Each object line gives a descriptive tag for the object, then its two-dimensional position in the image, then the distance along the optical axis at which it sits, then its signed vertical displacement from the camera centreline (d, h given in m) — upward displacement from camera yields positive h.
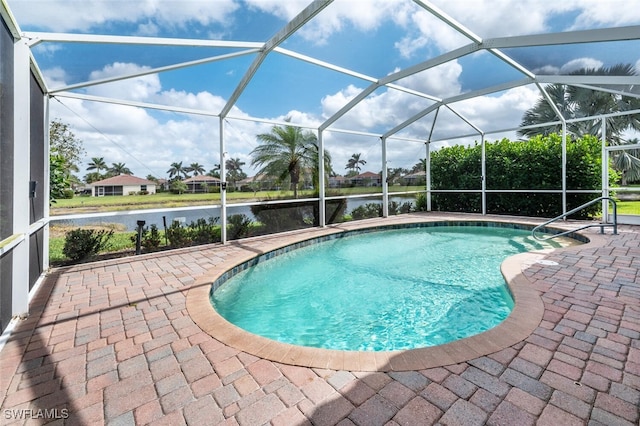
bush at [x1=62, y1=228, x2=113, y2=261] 5.42 -0.58
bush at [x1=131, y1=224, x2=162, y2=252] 6.26 -0.57
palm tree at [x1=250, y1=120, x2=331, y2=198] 8.25 +1.70
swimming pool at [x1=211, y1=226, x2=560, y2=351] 3.59 -1.32
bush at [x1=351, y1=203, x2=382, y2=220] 10.59 -0.01
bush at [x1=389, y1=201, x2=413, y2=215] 11.83 +0.15
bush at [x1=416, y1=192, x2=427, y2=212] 12.88 +0.38
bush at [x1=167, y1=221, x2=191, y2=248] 6.66 -0.54
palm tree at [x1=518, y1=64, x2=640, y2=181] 12.73 +4.59
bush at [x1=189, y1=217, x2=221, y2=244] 6.95 -0.47
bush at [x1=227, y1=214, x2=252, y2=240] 7.41 -0.37
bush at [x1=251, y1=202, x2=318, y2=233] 8.14 -0.12
